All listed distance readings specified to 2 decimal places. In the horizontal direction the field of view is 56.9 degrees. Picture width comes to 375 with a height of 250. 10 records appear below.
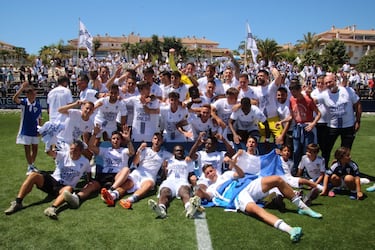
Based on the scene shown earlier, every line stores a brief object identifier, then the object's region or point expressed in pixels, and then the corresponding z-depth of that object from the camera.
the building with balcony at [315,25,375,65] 98.90
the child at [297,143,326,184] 6.66
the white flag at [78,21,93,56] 16.09
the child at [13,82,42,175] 7.54
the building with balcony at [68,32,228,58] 107.94
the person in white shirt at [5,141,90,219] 5.68
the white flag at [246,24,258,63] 16.77
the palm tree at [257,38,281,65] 71.38
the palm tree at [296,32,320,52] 83.69
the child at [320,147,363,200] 6.20
